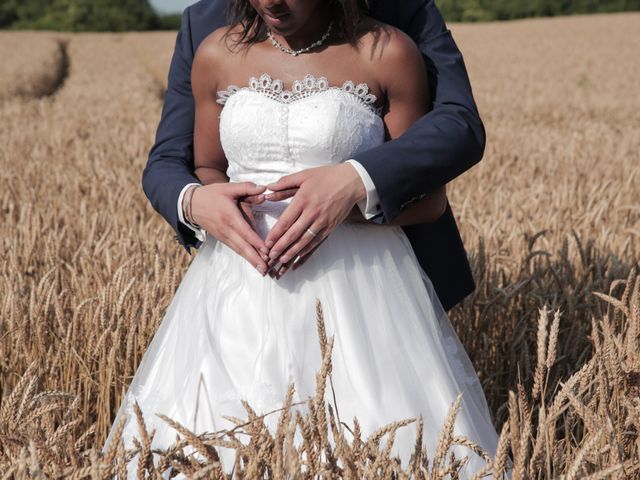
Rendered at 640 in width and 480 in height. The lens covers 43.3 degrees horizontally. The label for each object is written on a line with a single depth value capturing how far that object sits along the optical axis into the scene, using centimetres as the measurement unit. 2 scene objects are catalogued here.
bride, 158
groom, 156
